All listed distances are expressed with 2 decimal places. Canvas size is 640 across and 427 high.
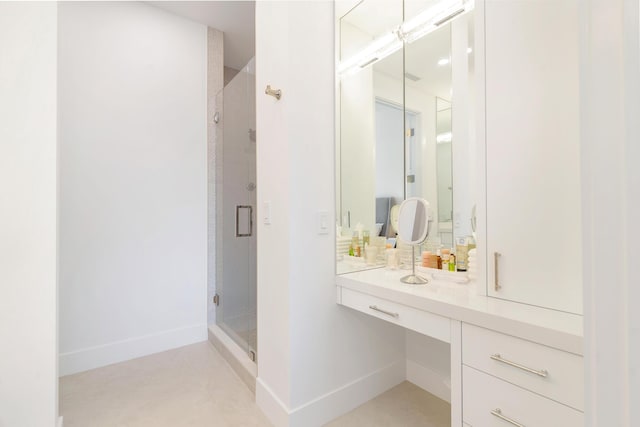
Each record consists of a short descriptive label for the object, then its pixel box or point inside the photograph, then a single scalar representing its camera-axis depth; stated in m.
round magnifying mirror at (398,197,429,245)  1.51
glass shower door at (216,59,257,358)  2.21
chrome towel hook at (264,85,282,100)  1.52
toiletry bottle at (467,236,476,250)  1.58
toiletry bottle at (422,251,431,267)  1.77
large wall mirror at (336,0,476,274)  1.67
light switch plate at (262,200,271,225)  1.63
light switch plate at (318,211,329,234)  1.59
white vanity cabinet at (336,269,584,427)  0.84
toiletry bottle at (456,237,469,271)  1.59
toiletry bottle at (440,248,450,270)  1.69
